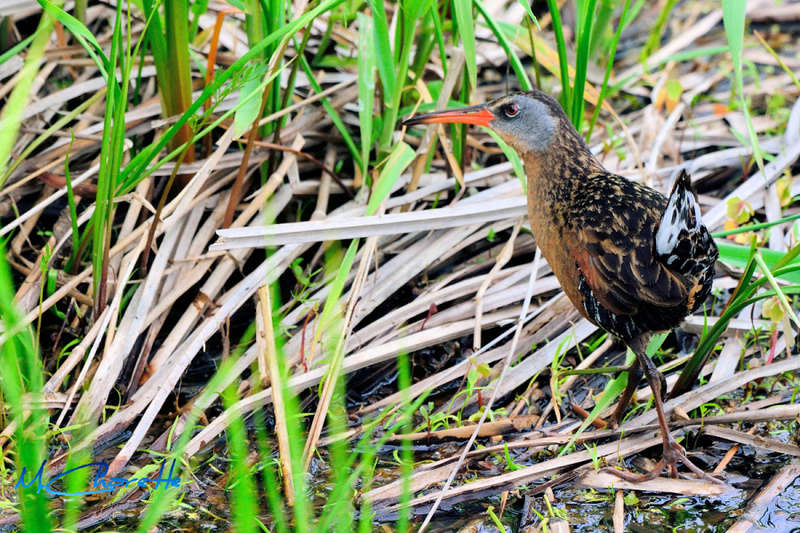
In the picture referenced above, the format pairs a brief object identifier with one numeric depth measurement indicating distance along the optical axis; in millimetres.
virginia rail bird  5336
